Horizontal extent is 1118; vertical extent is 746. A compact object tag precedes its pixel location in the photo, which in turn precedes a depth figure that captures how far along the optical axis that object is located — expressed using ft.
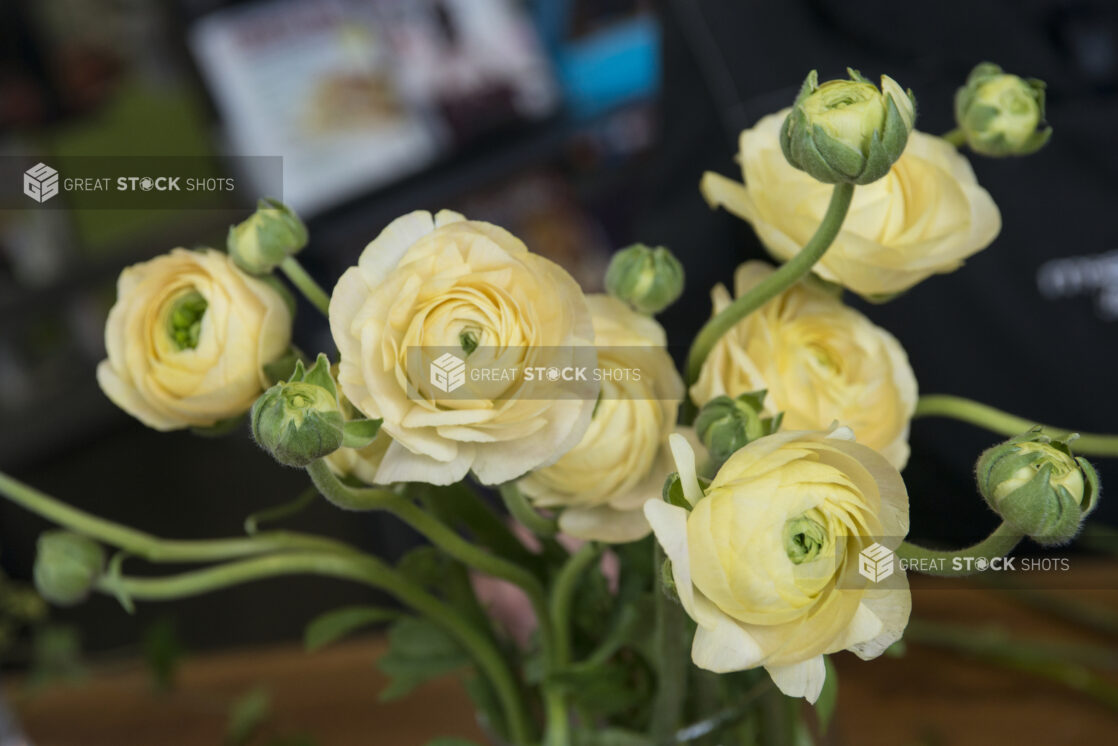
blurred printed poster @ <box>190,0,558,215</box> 3.19
